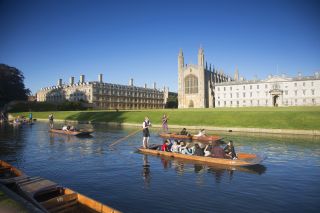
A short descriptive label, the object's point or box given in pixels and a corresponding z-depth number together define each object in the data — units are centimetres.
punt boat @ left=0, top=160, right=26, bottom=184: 1402
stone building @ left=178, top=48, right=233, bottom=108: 11125
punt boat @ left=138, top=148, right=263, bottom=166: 1783
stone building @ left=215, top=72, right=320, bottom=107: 9925
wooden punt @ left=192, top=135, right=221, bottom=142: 3084
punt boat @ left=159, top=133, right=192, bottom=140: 3318
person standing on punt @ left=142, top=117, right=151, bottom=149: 2428
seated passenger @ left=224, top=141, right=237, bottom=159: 1917
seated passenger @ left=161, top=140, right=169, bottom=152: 2262
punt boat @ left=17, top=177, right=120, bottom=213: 975
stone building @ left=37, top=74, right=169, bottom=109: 13125
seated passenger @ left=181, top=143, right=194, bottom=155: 2112
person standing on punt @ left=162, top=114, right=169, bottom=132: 3822
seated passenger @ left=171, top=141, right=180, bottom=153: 2206
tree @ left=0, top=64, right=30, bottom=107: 9694
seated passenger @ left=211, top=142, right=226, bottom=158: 1902
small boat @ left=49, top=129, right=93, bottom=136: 3494
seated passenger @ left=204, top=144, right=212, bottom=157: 2009
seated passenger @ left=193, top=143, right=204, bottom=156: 2019
